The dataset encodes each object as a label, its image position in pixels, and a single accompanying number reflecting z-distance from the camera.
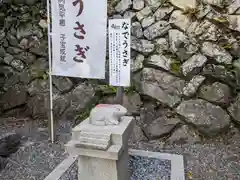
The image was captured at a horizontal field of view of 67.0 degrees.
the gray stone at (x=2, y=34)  2.94
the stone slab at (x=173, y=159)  1.53
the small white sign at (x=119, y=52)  2.00
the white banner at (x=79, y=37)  2.07
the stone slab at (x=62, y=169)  1.54
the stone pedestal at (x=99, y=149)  1.26
